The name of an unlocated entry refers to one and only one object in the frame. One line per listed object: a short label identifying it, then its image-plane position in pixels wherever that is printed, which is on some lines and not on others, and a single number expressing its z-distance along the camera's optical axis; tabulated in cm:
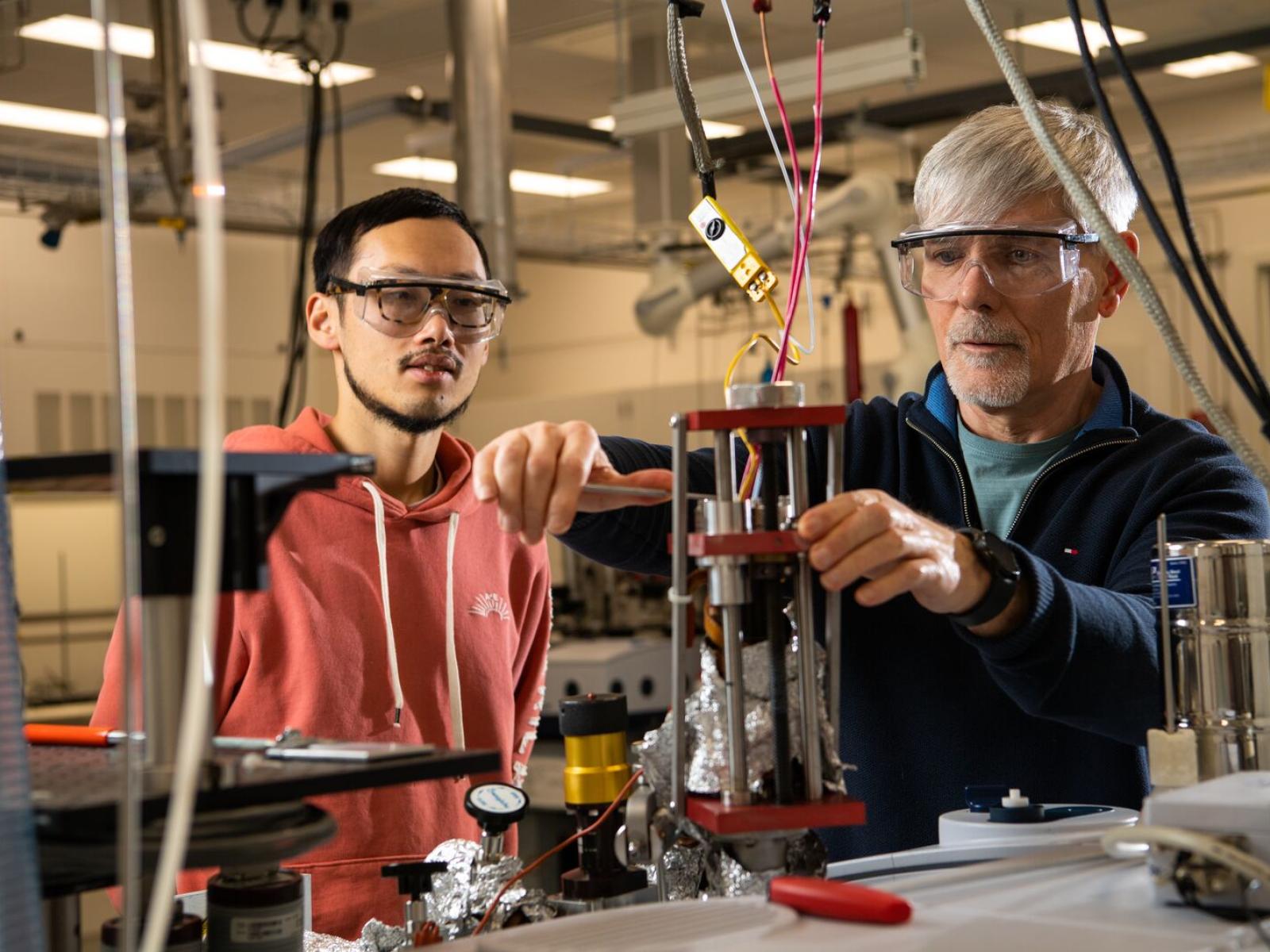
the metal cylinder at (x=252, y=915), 82
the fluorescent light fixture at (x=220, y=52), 532
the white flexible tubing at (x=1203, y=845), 76
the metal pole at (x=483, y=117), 358
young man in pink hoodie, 172
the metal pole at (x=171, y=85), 367
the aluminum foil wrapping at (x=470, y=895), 101
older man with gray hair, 142
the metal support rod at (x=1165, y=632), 96
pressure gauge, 104
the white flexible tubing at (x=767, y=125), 114
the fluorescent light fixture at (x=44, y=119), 627
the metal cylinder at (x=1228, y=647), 95
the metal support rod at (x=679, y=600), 88
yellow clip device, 106
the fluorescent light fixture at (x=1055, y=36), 567
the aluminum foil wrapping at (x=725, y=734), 88
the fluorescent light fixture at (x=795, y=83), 353
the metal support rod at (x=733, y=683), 86
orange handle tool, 98
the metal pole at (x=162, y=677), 74
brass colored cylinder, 98
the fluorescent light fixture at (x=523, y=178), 772
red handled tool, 77
